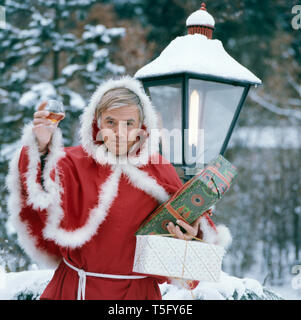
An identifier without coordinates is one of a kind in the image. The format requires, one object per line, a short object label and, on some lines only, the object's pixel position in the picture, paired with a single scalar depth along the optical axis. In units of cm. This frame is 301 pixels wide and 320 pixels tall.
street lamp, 238
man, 184
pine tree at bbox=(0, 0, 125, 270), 511
